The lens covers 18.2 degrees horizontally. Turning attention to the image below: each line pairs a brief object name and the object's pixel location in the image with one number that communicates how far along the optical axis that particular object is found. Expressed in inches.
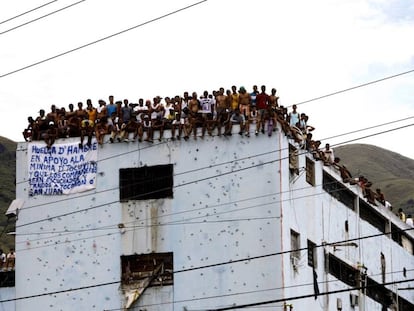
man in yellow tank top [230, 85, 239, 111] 2025.1
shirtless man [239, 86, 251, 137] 2023.9
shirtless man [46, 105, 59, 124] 2112.5
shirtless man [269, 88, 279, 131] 2025.1
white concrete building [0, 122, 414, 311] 2038.6
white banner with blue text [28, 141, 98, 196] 2156.7
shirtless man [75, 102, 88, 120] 2117.4
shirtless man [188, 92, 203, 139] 2036.2
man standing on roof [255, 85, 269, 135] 2018.9
